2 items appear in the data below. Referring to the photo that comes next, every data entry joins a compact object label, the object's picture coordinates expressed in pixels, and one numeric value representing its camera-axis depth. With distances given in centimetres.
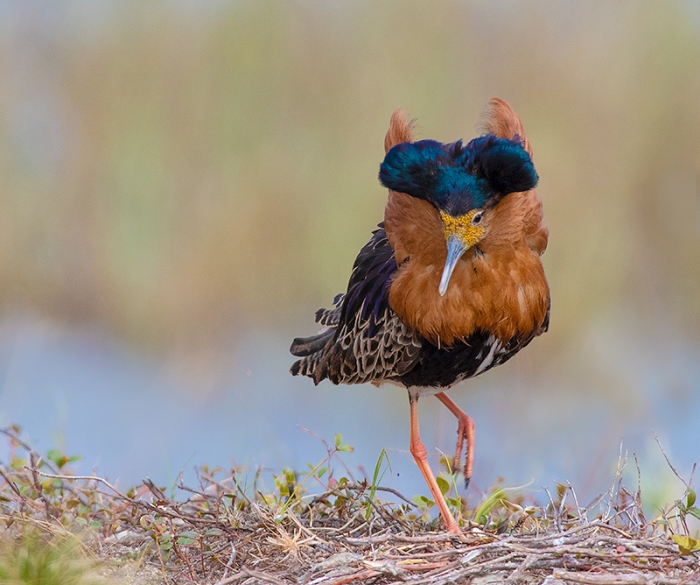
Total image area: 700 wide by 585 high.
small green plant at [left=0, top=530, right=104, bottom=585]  646
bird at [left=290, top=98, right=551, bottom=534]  794
